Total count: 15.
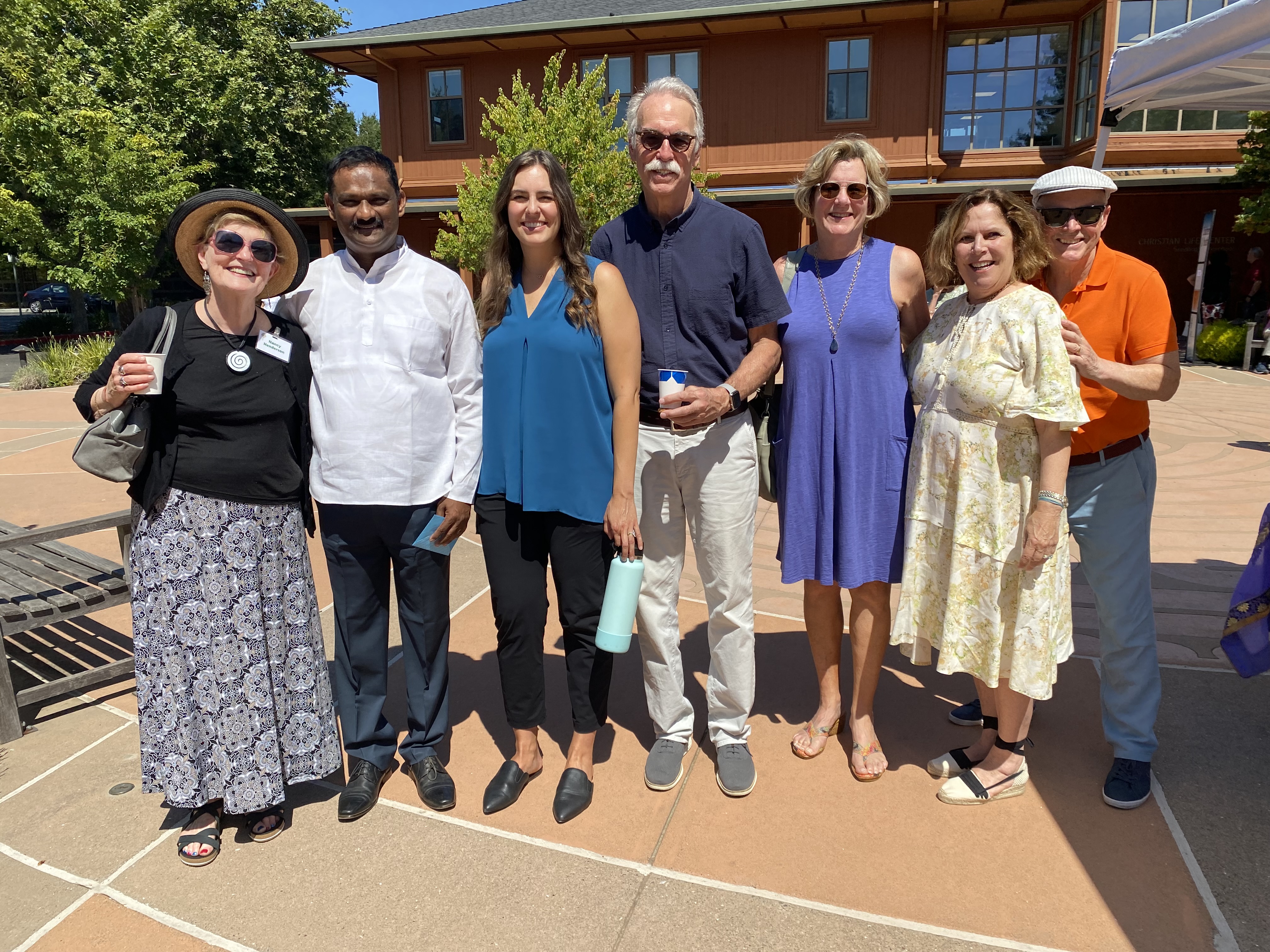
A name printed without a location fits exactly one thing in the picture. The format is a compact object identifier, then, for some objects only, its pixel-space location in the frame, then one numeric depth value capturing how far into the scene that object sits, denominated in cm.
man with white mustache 272
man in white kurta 266
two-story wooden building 1727
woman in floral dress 255
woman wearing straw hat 248
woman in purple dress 282
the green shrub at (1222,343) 1510
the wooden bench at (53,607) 329
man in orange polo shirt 264
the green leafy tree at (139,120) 1706
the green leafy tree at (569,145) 973
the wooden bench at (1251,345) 1434
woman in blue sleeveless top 264
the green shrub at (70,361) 1508
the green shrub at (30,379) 1462
